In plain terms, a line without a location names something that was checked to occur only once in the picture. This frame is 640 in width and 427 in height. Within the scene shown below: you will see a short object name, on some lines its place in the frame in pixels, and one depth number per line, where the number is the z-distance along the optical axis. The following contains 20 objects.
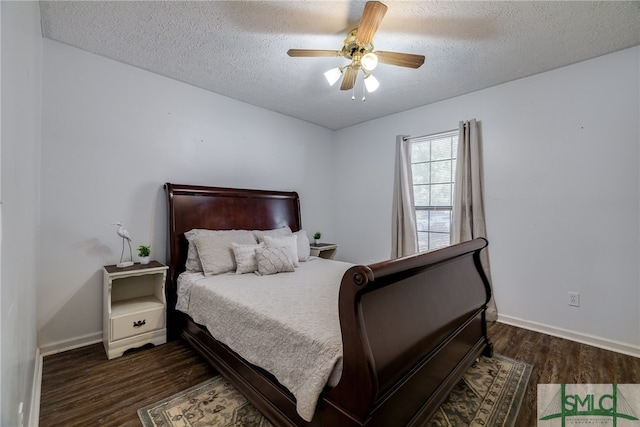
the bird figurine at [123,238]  2.47
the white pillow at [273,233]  3.11
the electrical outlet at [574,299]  2.60
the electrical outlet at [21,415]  1.14
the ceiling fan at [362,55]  1.90
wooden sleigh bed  1.15
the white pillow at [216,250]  2.58
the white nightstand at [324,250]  3.89
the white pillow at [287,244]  2.85
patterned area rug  1.59
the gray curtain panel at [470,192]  3.10
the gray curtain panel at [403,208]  3.64
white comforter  1.29
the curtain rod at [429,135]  3.39
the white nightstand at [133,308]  2.24
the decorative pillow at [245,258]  2.62
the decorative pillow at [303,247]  3.27
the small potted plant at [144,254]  2.56
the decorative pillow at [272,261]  2.61
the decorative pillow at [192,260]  2.67
